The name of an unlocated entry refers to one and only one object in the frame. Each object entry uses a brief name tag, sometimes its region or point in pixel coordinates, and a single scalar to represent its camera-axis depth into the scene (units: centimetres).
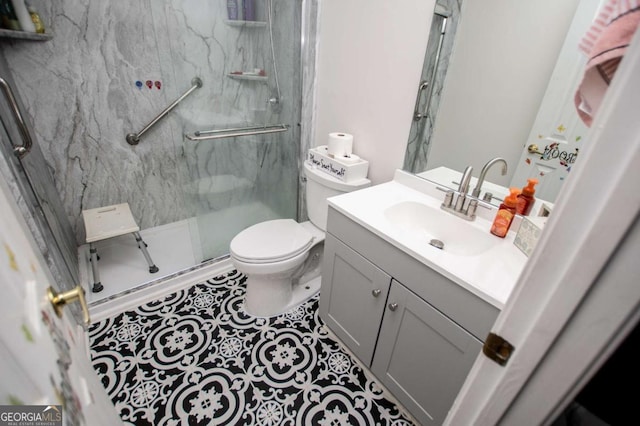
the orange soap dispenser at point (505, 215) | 107
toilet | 148
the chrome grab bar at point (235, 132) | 172
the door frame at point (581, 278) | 31
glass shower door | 173
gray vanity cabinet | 91
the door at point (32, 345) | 31
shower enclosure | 169
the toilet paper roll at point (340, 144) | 163
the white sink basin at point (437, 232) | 87
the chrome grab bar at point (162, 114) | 171
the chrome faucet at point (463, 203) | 117
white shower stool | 172
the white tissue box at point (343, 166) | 157
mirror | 95
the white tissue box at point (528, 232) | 92
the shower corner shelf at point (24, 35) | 135
